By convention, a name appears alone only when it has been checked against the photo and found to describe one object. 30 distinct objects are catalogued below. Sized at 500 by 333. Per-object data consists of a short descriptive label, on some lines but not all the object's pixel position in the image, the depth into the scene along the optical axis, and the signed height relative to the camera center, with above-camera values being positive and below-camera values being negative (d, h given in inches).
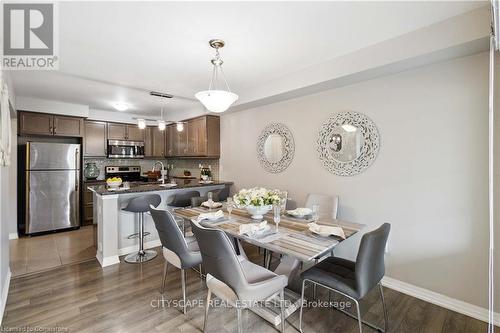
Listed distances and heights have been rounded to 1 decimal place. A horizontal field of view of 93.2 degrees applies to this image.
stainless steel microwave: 208.1 +16.0
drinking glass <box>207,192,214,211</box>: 112.2 -17.5
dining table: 66.3 -22.7
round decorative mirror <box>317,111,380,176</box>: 105.9 +10.4
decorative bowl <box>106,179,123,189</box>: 135.0 -9.7
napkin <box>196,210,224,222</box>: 92.1 -19.9
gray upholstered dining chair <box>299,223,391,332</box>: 62.2 -33.5
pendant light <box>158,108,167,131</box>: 155.8 +27.8
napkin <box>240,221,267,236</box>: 76.3 -20.6
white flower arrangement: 92.9 -13.0
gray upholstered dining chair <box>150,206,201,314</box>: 79.5 -27.1
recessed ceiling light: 180.6 +47.8
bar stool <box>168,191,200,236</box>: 145.4 -21.6
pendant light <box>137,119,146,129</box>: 149.8 +27.8
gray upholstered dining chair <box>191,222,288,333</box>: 59.8 -30.3
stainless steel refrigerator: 161.3 -13.9
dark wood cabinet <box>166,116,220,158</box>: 182.6 +22.7
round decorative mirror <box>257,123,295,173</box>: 138.9 +11.0
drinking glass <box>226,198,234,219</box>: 100.0 -16.7
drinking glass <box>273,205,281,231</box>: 83.1 -17.1
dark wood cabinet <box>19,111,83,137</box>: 164.9 +31.0
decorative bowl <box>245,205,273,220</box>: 93.1 -18.0
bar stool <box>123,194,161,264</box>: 124.0 -23.9
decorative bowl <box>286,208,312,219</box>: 98.3 -20.0
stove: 214.1 -5.8
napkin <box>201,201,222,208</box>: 112.7 -18.7
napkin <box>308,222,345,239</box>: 73.9 -20.9
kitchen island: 121.3 -30.3
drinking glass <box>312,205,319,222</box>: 92.3 -18.8
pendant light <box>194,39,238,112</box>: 82.8 +24.2
